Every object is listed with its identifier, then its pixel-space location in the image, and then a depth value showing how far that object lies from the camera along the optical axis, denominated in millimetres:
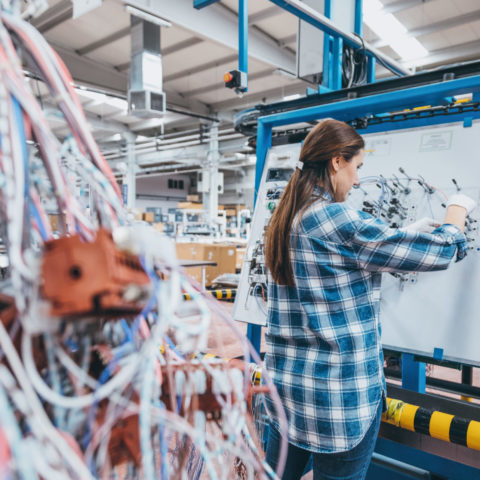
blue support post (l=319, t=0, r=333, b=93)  2180
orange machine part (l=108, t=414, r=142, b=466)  516
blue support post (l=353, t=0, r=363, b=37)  2275
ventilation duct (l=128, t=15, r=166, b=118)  4098
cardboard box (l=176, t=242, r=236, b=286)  6754
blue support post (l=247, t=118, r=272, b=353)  1973
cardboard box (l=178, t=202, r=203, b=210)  10437
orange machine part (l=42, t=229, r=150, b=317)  406
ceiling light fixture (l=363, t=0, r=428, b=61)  5074
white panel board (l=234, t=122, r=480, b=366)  1469
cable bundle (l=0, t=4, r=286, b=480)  419
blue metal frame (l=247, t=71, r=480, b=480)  1477
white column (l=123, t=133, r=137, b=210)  11680
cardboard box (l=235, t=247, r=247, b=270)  7209
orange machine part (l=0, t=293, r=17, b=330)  489
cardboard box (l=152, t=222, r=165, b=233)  10534
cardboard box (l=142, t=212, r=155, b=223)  11125
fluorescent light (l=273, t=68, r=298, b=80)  5077
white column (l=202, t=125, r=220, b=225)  10037
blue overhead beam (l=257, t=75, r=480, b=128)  1452
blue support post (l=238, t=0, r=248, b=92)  1876
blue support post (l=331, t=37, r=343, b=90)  2193
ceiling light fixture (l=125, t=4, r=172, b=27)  4075
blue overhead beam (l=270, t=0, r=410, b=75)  1727
